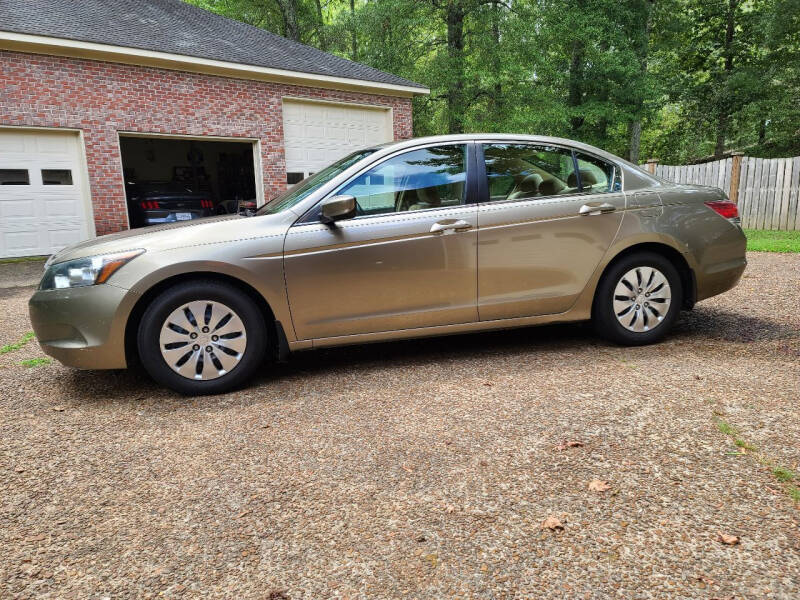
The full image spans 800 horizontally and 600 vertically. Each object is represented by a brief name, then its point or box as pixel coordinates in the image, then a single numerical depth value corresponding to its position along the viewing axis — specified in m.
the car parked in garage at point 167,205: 10.27
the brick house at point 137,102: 9.86
